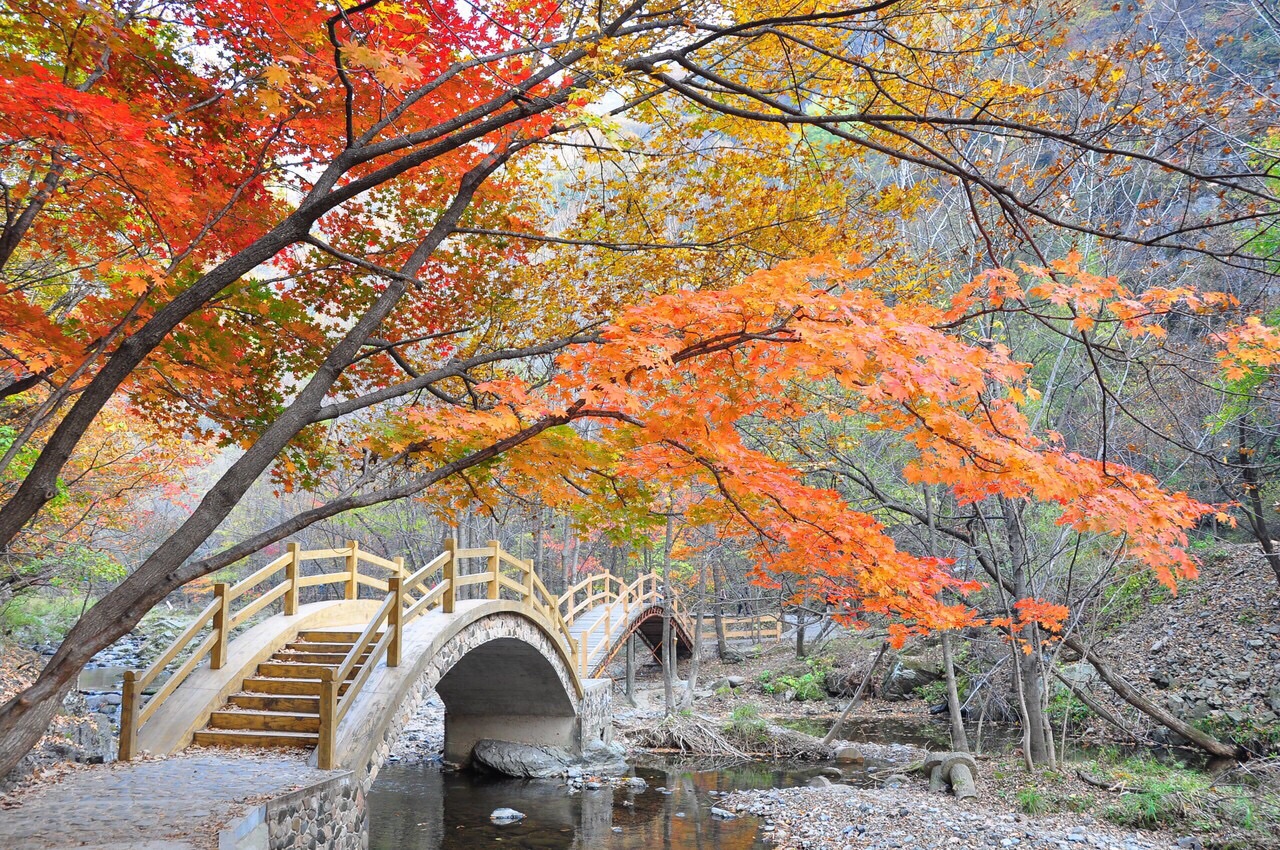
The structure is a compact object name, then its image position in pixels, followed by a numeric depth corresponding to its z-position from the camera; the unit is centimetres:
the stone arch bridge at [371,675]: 777
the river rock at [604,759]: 1316
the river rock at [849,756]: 1263
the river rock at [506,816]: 1051
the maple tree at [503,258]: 449
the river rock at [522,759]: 1320
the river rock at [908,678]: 1775
